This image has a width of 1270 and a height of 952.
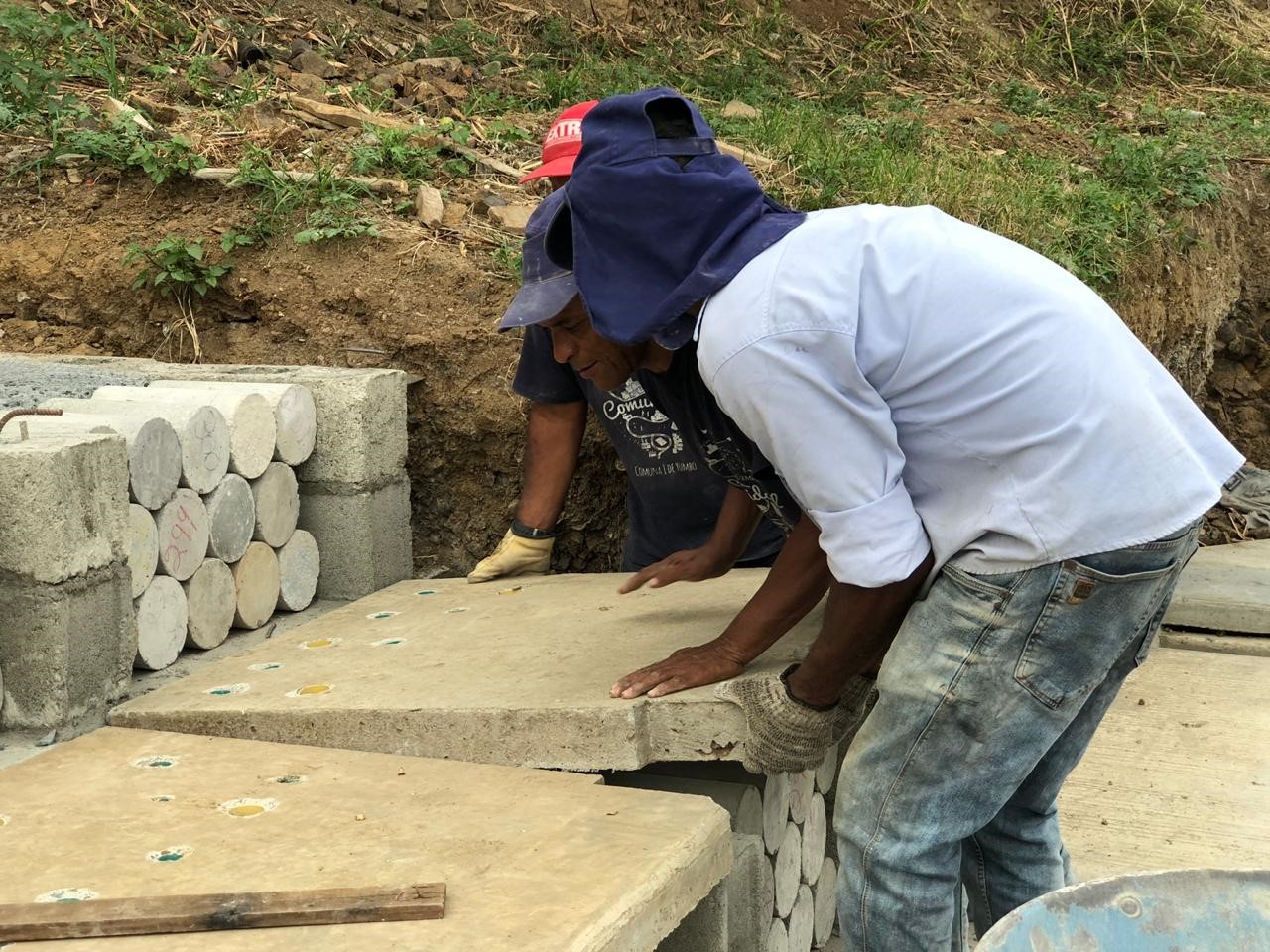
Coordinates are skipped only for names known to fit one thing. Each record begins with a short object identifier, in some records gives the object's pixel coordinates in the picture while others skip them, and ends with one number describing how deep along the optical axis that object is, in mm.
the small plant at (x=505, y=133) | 5832
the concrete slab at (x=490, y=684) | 2785
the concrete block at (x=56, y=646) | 2873
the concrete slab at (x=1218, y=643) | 5180
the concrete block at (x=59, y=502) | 2799
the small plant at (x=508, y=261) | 4641
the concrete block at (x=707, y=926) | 2703
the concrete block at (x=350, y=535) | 3932
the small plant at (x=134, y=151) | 4949
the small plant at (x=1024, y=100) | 8812
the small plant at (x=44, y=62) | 5375
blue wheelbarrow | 1759
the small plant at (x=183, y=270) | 4633
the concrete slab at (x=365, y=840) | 2143
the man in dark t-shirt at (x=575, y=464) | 3805
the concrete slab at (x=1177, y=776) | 3676
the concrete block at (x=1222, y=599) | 5293
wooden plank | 2102
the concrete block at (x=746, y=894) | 2898
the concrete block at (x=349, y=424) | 3857
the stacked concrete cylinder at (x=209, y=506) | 3178
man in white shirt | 2084
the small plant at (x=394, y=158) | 5169
